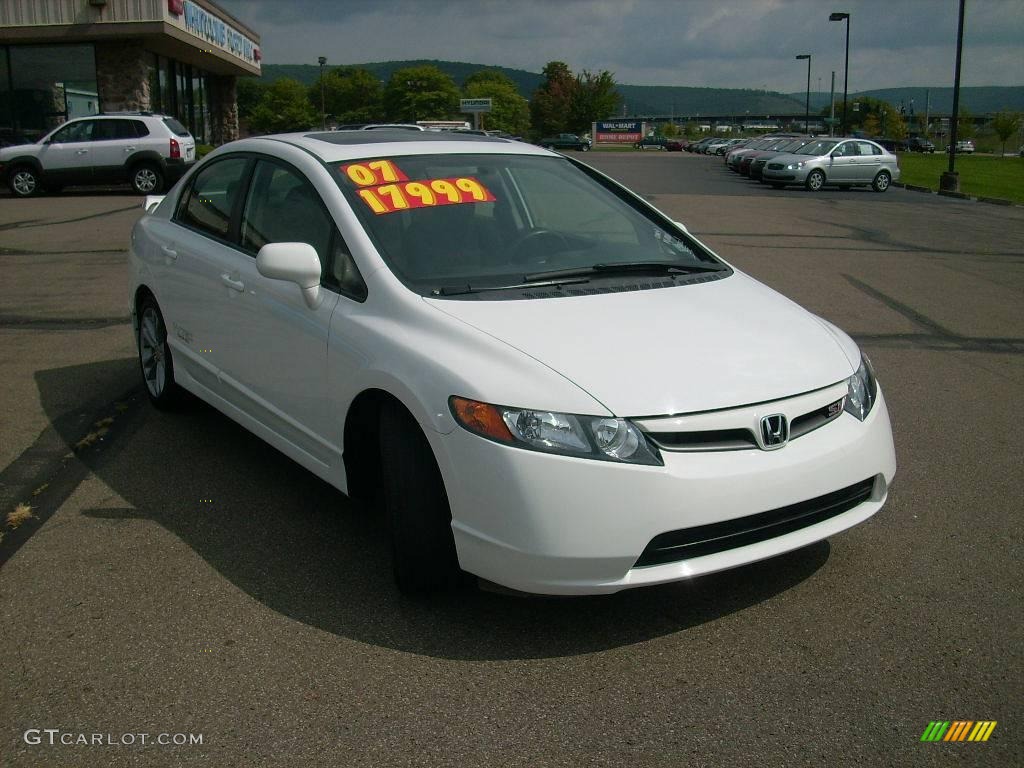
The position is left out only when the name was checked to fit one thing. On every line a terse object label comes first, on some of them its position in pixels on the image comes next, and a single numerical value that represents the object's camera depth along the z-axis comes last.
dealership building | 28.17
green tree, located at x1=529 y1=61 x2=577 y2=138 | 150.62
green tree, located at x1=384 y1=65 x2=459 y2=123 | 153.38
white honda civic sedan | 3.07
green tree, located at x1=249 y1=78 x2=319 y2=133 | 130.25
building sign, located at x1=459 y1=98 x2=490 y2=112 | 78.22
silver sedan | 29.89
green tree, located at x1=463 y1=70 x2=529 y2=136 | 158.50
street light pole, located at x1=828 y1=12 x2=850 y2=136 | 46.53
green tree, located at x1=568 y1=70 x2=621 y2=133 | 145.00
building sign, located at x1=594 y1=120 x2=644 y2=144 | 129.62
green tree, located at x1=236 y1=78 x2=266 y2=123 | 143.62
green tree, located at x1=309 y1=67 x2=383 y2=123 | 163.00
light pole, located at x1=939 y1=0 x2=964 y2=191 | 29.14
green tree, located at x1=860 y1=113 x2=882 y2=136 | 122.69
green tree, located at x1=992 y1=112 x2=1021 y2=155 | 101.75
